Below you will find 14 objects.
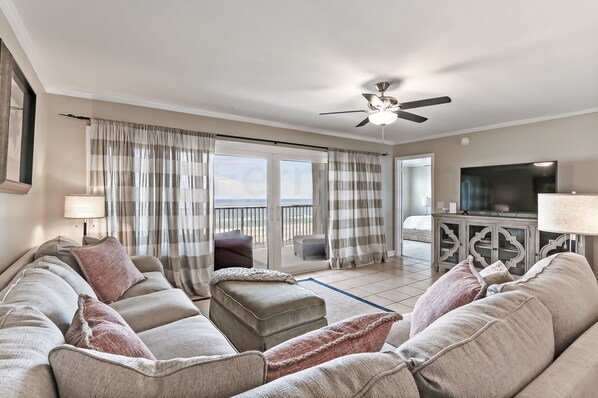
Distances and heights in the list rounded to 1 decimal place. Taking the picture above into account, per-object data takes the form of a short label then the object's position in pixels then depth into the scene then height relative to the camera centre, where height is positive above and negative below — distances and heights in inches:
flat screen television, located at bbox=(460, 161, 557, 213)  164.1 +9.7
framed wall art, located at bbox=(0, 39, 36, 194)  66.0 +19.8
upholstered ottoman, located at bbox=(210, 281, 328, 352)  80.4 -31.1
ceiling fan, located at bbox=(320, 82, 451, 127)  110.7 +37.0
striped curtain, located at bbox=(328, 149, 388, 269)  203.6 -4.8
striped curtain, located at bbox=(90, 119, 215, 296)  132.8 +5.0
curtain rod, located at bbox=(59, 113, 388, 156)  128.4 +36.6
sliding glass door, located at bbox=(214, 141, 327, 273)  168.6 +0.8
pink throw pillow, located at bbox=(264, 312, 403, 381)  30.2 -16.1
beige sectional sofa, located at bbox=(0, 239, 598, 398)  24.9 -14.8
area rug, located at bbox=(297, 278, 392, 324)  126.8 -46.6
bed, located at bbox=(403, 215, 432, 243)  299.9 -26.7
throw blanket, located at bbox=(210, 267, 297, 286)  102.3 -25.5
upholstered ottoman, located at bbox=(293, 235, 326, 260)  197.8 -29.1
